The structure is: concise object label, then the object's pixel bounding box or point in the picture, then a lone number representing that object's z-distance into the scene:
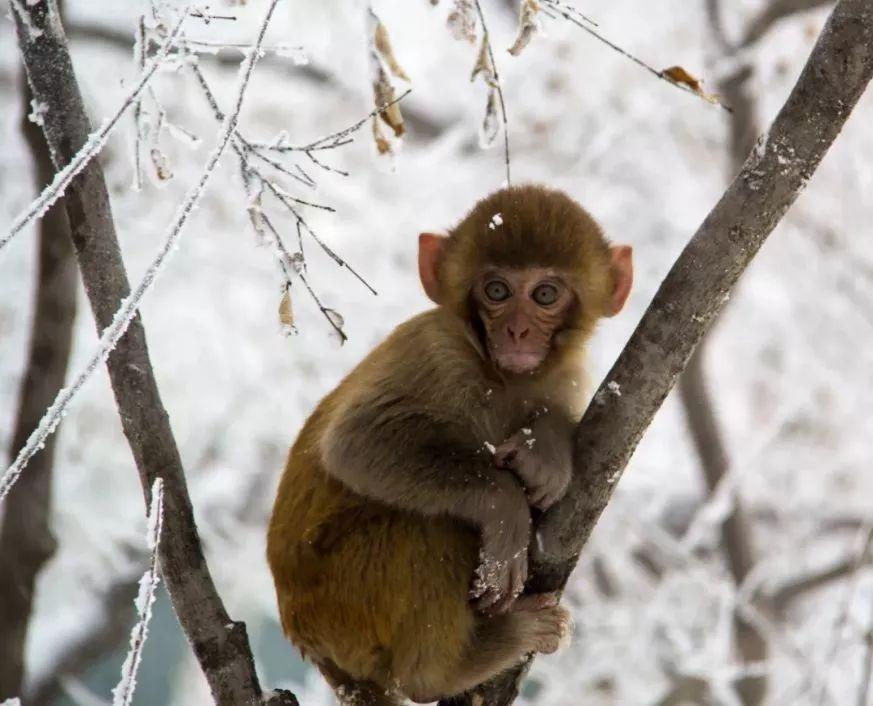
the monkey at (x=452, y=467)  5.63
